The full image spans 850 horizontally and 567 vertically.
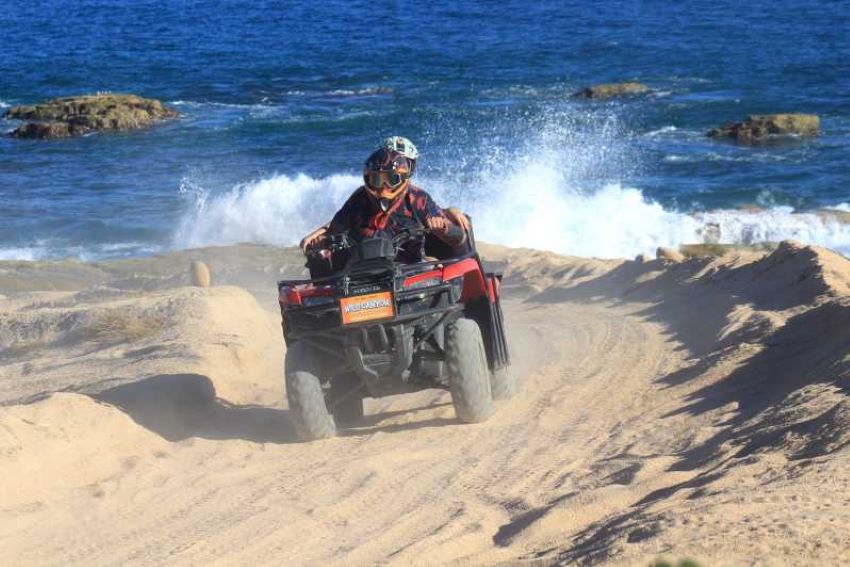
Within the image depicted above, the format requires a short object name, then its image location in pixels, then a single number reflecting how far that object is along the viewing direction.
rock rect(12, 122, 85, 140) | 36.12
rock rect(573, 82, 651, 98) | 38.66
